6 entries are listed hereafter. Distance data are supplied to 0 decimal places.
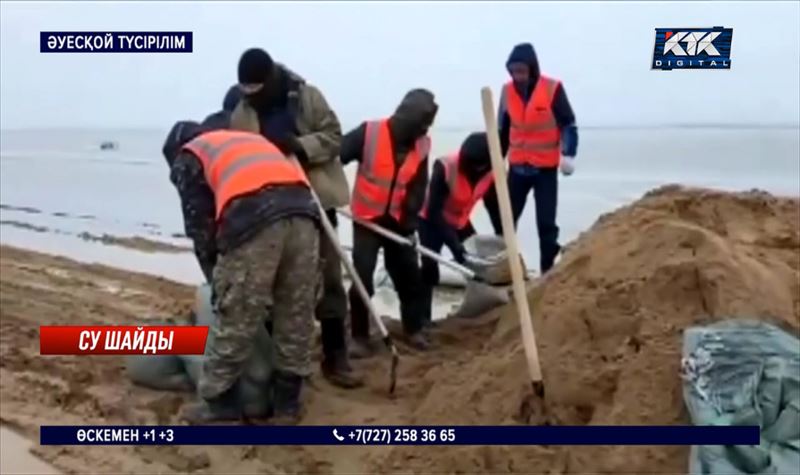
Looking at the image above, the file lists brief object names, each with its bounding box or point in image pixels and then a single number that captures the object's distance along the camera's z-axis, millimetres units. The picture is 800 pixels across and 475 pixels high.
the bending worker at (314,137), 5254
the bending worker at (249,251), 4629
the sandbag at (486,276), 6633
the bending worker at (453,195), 6840
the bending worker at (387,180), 5863
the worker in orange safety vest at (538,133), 6613
